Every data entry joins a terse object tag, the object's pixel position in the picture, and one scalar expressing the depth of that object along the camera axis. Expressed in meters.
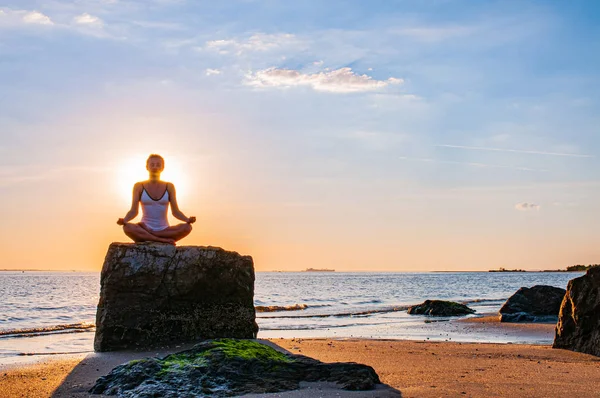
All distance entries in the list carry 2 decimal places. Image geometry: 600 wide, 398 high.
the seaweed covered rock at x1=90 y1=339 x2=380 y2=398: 6.54
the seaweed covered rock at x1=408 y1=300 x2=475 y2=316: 24.33
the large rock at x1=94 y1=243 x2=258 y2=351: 10.71
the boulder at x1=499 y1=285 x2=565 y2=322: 21.09
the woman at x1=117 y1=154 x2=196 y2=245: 11.47
